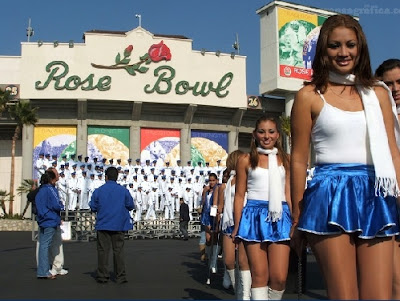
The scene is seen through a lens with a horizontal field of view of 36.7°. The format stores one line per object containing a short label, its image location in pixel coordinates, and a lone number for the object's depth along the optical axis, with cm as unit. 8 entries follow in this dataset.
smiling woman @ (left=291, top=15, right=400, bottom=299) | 305
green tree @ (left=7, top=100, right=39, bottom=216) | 3731
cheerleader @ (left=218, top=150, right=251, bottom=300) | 821
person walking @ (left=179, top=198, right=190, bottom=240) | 2325
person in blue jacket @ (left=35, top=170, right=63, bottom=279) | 1059
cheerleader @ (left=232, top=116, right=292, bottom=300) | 525
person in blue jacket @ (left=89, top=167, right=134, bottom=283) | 1008
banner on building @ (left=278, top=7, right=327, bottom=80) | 4353
